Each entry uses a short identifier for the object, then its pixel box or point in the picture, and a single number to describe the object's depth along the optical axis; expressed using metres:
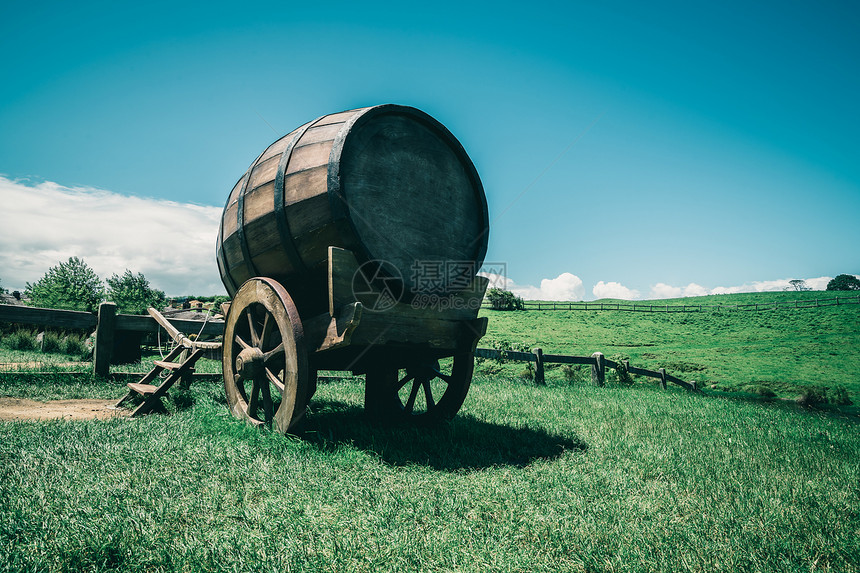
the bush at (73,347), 11.84
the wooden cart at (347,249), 3.30
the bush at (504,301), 45.06
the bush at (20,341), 12.23
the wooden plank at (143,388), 4.99
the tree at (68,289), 18.92
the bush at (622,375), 11.63
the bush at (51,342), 11.81
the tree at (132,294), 20.94
